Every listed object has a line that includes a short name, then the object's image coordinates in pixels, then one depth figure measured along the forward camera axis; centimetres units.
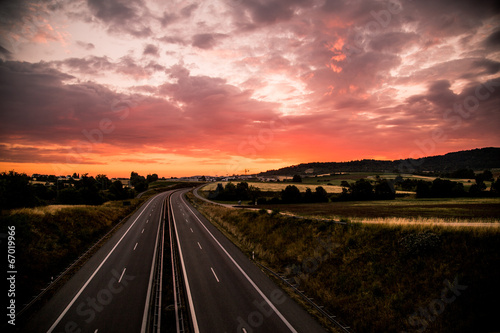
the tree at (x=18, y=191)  3822
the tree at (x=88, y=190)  7350
